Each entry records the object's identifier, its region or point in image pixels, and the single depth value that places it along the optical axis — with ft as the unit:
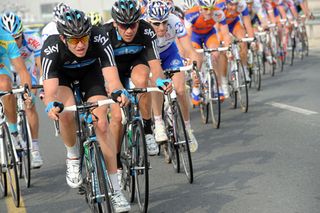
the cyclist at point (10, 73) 57.72
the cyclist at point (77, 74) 42.73
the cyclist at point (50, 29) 66.28
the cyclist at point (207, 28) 82.28
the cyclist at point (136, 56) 49.85
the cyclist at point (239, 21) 95.10
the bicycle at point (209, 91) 78.18
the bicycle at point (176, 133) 54.95
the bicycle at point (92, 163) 40.06
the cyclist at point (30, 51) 64.55
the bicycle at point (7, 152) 53.62
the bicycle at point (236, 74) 86.35
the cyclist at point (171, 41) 59.84
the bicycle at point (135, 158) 45.41
